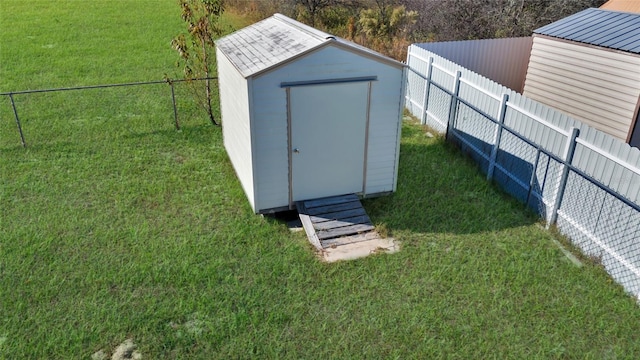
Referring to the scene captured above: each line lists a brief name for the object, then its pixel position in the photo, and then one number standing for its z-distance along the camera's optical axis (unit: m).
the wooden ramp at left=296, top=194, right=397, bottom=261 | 6.54
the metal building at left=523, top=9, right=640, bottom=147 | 8.51
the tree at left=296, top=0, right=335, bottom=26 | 18.76
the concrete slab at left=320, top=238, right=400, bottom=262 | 6.41
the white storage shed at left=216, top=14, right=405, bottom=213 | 6.51
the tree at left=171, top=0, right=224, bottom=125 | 10.31
